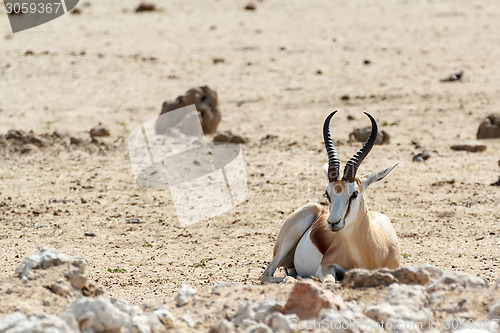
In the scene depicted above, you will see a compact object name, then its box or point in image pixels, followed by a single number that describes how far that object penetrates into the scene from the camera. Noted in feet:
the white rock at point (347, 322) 35.47
